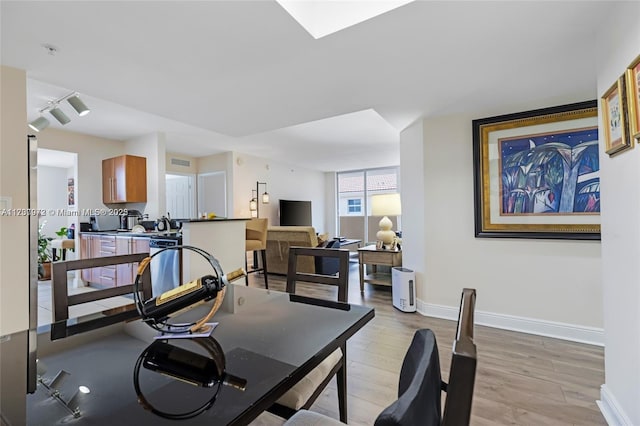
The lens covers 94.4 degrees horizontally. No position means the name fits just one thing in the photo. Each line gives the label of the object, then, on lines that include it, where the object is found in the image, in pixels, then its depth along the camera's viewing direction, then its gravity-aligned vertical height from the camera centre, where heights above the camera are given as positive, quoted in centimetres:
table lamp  413 +11
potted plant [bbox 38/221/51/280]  489 -67
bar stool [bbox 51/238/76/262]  502 -44
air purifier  340 -87
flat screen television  748 +11
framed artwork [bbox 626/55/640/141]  128 +52
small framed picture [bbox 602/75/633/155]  140 +47
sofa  487 -53
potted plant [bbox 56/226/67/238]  546 -22
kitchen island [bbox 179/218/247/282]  316 -28
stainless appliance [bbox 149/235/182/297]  316 -53
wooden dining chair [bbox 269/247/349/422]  113 -67
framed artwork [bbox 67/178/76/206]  482 +45
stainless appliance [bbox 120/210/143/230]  482 +2
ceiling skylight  157 +114
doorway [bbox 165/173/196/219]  676 +54
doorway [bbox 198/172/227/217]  644 +58
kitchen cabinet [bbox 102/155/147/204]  463 +65
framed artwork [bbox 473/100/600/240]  261 +38
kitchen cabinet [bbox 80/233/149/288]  386 -44
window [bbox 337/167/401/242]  848 +61
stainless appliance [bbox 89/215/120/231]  470 -3
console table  399 -60
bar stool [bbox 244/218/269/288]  418 -23
